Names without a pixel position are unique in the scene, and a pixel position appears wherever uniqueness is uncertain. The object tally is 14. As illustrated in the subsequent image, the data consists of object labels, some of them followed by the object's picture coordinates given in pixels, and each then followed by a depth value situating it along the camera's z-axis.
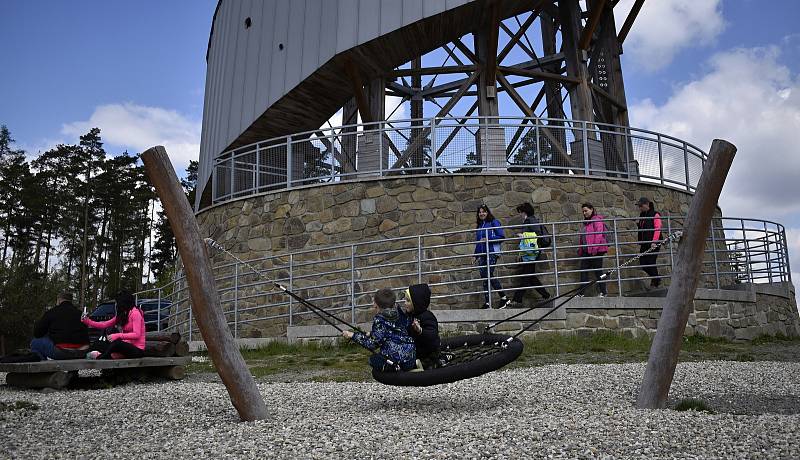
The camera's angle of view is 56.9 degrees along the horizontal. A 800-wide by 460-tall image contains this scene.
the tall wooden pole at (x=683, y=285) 6.57
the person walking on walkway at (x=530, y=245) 12.48
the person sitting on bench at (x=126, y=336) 9.53
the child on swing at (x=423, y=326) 6.77
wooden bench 9.12
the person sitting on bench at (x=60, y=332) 9.71
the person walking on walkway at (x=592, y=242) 12.58
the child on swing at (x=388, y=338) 6.68
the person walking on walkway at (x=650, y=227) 12.90
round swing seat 6.22
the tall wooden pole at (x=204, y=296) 6.42
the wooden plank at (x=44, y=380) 9.37
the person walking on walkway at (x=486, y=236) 12.76
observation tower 14.59
